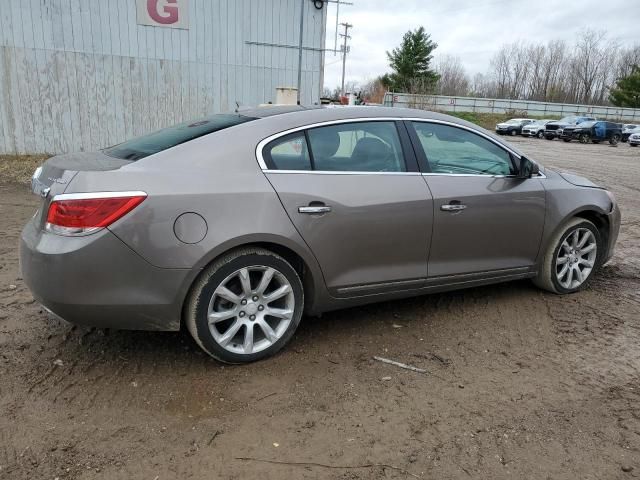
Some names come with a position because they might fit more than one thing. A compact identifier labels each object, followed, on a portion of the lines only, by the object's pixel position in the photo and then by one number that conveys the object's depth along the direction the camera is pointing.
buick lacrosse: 2.89
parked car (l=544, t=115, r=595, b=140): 38.88
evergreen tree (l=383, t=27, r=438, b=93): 67.81
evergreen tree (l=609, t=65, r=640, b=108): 65.25
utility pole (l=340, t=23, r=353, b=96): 62.75
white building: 11.67
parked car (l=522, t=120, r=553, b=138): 41.81
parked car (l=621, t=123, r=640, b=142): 40.09
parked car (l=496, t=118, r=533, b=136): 43.81
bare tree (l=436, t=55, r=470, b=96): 82.81
